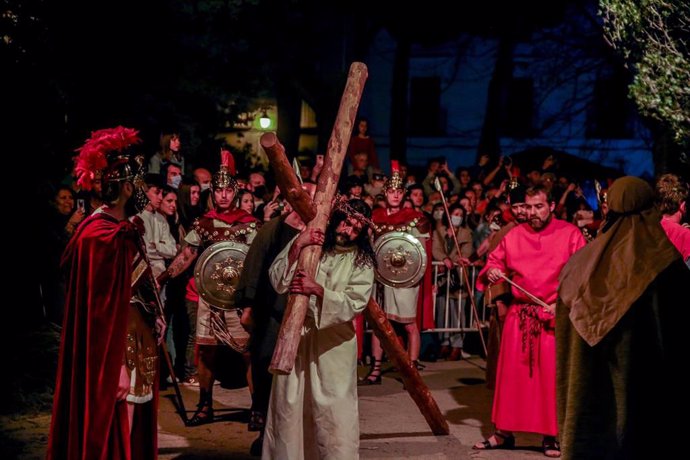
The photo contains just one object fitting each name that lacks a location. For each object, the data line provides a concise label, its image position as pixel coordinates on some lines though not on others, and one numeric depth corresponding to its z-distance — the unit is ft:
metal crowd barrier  45.47
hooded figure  19.92
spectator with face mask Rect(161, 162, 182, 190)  44.70
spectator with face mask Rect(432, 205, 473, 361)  45.68
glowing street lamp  76.77
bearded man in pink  27.94
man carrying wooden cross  22.48
